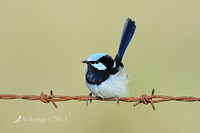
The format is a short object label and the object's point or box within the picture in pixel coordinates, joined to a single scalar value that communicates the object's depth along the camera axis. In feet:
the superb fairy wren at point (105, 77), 22.22
